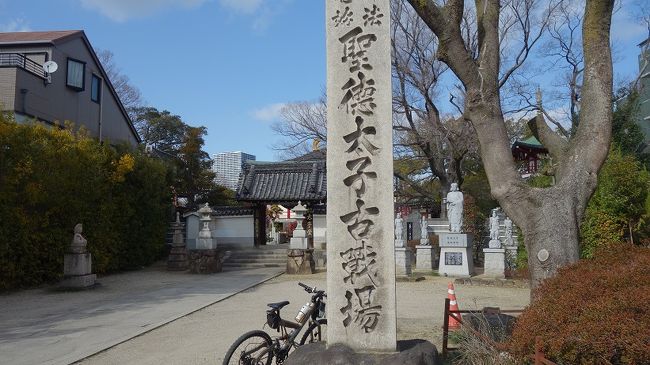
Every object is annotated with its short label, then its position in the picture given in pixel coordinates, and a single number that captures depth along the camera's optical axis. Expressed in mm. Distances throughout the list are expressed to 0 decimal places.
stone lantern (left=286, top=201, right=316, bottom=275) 17516
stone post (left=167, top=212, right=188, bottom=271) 18656
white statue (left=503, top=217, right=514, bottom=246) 18438
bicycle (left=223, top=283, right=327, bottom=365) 5066
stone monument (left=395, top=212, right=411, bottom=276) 16094
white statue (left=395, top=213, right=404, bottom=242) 17562
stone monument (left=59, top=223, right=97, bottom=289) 12688
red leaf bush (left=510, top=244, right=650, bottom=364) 3277
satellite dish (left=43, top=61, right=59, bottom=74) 19219
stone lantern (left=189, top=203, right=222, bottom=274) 17625
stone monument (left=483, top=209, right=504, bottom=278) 15617
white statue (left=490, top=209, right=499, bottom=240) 16453
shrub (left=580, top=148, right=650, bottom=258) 14688
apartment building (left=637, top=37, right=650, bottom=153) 26902
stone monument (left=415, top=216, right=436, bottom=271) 17781
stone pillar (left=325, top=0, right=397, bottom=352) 4316
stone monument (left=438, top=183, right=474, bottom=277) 16312
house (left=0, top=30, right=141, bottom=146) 17578
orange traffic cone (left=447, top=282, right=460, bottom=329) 7453
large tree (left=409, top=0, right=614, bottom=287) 5660
